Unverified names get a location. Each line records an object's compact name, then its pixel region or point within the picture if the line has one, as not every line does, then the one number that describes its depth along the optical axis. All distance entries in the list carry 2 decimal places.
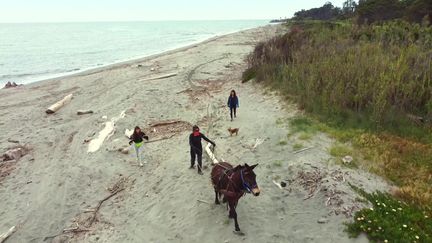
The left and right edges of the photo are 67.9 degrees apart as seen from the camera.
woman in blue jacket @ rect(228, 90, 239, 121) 14.29
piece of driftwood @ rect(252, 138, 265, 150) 11.62
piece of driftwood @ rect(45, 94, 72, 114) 19.09
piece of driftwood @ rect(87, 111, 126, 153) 13.65
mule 6.72
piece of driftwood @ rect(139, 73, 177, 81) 25.53
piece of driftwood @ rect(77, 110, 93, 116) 18.38
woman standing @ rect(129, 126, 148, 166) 11.35
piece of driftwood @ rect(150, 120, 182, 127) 15.53
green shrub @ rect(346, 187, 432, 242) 6.54
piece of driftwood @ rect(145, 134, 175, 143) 13.84
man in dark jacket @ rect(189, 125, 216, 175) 10.27
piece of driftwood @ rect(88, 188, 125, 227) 9.14
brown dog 12.91
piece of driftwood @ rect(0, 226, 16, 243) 8.60
